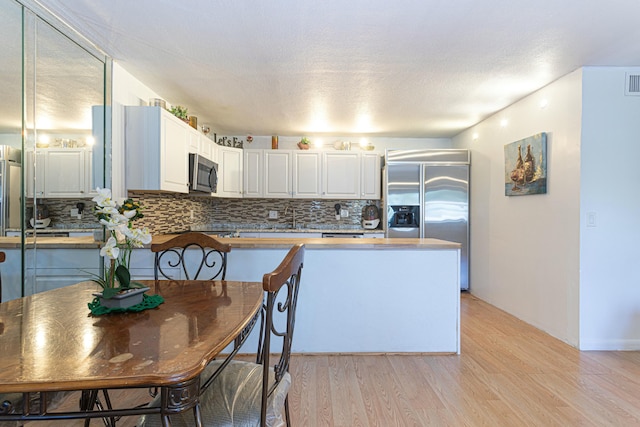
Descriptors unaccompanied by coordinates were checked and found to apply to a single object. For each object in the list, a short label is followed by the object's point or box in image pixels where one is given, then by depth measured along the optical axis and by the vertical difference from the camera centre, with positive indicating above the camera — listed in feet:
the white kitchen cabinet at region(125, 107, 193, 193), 9.48 +1.77
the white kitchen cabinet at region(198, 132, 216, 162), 12.73 +2.56
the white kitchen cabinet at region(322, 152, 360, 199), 16.24 +1.76
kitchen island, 8.56 -2.15
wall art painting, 10.24 +1.53
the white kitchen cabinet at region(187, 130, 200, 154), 11.57 +2.47
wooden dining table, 2.42 -1.21
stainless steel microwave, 11.53 +1.33
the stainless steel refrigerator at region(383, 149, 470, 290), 15.01 +0.69
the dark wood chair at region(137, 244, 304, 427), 3.21 -2.09
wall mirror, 6.37 +1.59
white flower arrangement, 3.83 -0.28
